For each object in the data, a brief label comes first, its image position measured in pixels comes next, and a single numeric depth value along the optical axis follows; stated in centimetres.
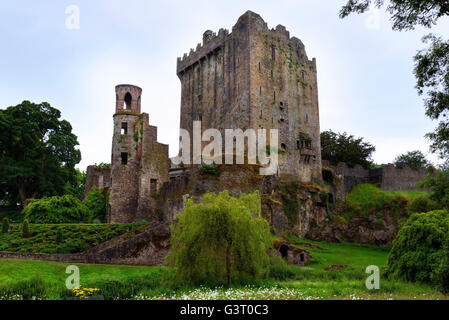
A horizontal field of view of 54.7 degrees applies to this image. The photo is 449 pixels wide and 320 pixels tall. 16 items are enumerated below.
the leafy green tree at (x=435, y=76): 1758
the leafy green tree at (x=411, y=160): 6378
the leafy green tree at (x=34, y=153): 4638
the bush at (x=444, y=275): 1609
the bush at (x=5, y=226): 3188
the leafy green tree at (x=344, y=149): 6131
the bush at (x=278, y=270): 2323
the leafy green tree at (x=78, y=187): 5358
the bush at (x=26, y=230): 2994
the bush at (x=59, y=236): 2801
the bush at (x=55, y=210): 3600
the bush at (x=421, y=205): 3831
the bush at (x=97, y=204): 4159
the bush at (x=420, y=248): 2047
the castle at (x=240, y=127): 3881
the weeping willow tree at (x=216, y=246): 1953
